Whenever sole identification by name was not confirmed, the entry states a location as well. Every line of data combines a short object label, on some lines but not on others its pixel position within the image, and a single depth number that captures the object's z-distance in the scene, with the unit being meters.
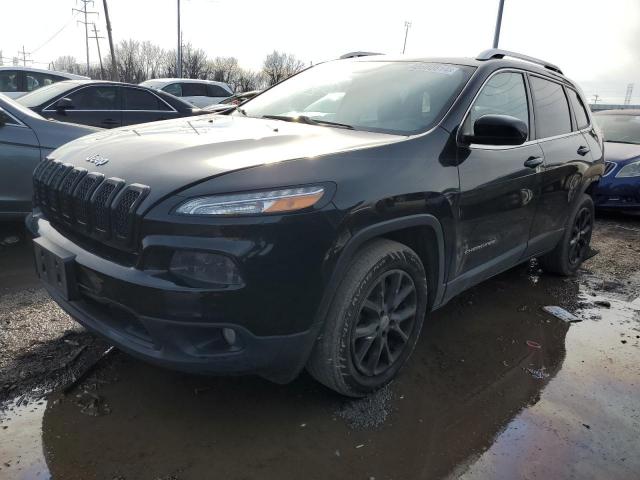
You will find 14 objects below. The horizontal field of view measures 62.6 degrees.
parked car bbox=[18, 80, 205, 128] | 6.85
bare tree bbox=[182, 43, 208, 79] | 57.81
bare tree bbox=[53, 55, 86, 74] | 76.31
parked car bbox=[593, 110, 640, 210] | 7.16
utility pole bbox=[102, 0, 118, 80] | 33.03
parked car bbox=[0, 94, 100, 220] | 4.36
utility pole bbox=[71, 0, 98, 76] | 53.38
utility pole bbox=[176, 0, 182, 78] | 36.19
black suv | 1.98
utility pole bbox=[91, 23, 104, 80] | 60.69
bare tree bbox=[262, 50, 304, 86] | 64.51
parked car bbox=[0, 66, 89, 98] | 9.98
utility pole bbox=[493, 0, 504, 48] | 18.05
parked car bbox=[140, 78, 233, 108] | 13.89
